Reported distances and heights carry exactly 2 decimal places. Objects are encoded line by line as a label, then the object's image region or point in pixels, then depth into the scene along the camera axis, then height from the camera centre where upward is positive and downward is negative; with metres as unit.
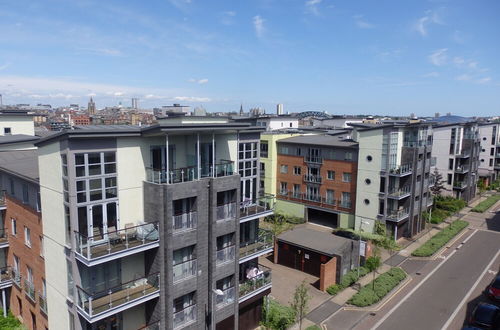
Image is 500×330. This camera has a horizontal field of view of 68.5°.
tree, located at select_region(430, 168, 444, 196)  51.84 -9.39
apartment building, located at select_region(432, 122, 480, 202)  58.12 -5.62
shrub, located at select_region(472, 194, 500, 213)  57.50 -13.80
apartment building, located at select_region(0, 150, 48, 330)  20.75 -7.72
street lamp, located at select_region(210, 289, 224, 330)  20.94 -11.10
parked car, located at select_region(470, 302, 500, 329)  23.94 -12.96
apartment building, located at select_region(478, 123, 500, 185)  73.69 -6.16
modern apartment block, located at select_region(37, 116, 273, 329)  16.89 -5.53
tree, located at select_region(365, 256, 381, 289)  32.94 -13.03
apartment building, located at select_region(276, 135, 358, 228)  45.09 -7.75
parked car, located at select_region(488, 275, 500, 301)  28.27 -13.15
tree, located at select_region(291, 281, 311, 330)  23.20 -12.37
